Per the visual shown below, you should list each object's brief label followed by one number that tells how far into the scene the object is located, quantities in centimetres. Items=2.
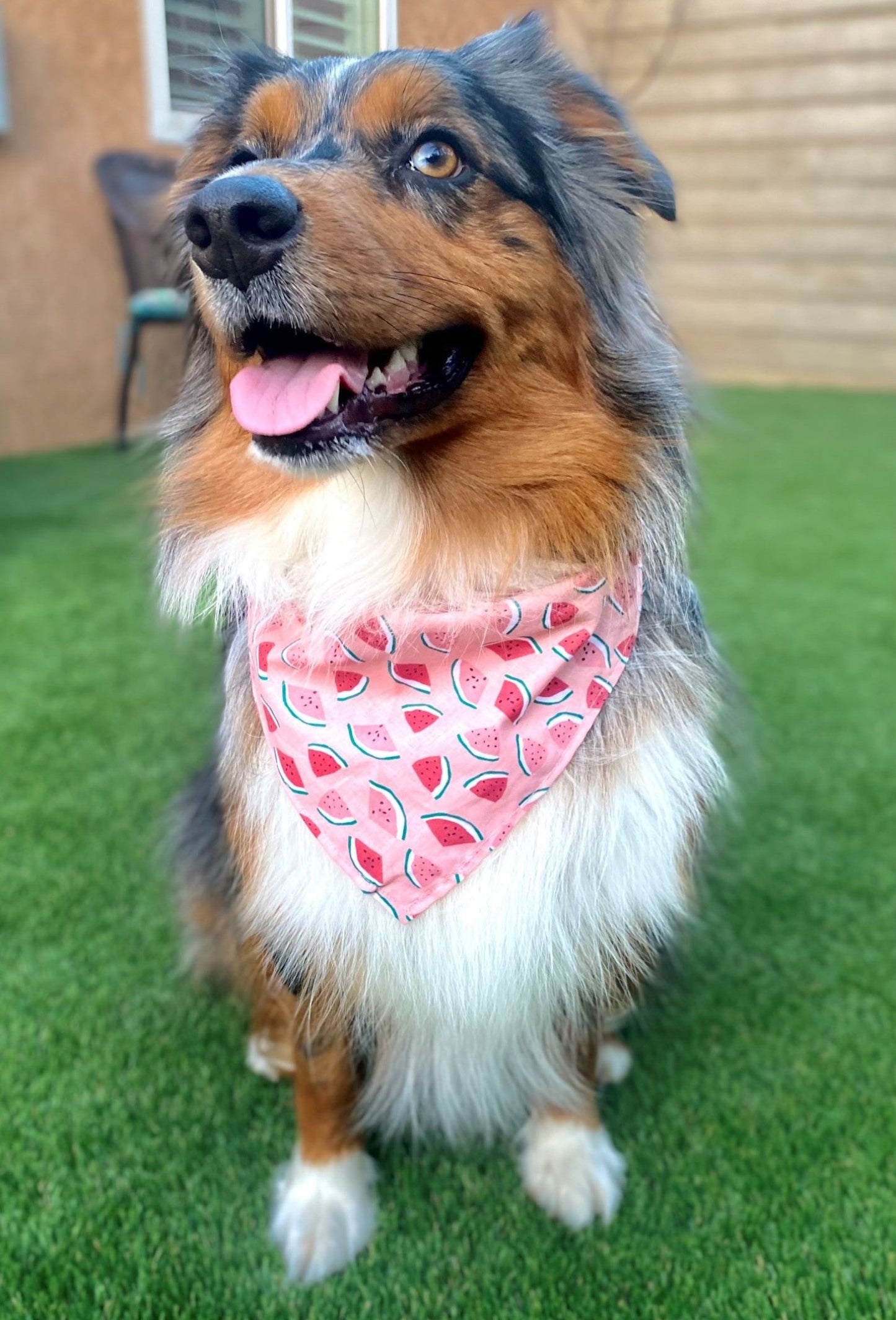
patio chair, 147
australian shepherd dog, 48
